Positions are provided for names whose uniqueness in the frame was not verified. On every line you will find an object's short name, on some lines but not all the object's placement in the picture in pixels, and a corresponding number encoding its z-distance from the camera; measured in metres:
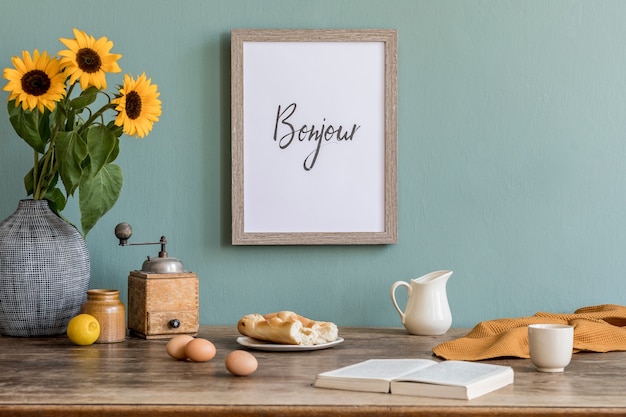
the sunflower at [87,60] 2.87
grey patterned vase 2.91
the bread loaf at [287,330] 2.79
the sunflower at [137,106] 2.89
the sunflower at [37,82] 2.86
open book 2.42
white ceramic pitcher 2.98
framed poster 3.15
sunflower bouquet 2.87
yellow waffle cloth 2.70
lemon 2.81
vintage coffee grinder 2.90
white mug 2.57
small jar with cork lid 2.87
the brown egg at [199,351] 2.64
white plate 2.77
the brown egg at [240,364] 2.53
